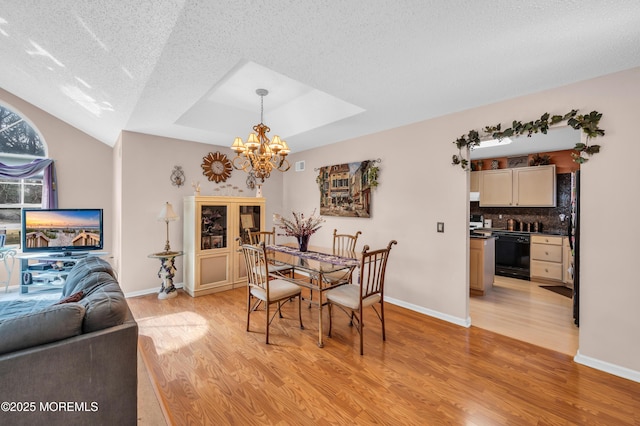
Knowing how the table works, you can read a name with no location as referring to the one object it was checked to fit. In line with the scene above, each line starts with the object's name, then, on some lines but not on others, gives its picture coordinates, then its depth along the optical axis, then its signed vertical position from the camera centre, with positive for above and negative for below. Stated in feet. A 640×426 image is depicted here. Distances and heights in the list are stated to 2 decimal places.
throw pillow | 5.46 -1.76
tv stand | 12.72 -2.78
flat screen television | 12.65 -0.92
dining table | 8.63 -1.74
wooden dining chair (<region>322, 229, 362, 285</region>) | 9.68 -2.39
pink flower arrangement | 10.59 -0.68
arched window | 13.84 +2.11
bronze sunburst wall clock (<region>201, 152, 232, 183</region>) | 15.34 +2.55
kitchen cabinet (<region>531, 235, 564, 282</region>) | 15.25 -2.60
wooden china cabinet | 13.37 -1.42
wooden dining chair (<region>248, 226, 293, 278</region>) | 10.38 -1.50
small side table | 12.98 -3.02
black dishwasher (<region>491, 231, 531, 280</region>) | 16.40 -2.60
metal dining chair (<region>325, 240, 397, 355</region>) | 8.20 -2.70
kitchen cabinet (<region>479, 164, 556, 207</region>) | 16.06 +1.57
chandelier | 9.30 +2.13
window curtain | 13.53 +1.85
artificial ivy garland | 7.49 +2.57
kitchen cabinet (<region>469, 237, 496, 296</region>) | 13.32 -2.60
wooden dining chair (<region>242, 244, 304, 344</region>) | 8.81 -2.53
